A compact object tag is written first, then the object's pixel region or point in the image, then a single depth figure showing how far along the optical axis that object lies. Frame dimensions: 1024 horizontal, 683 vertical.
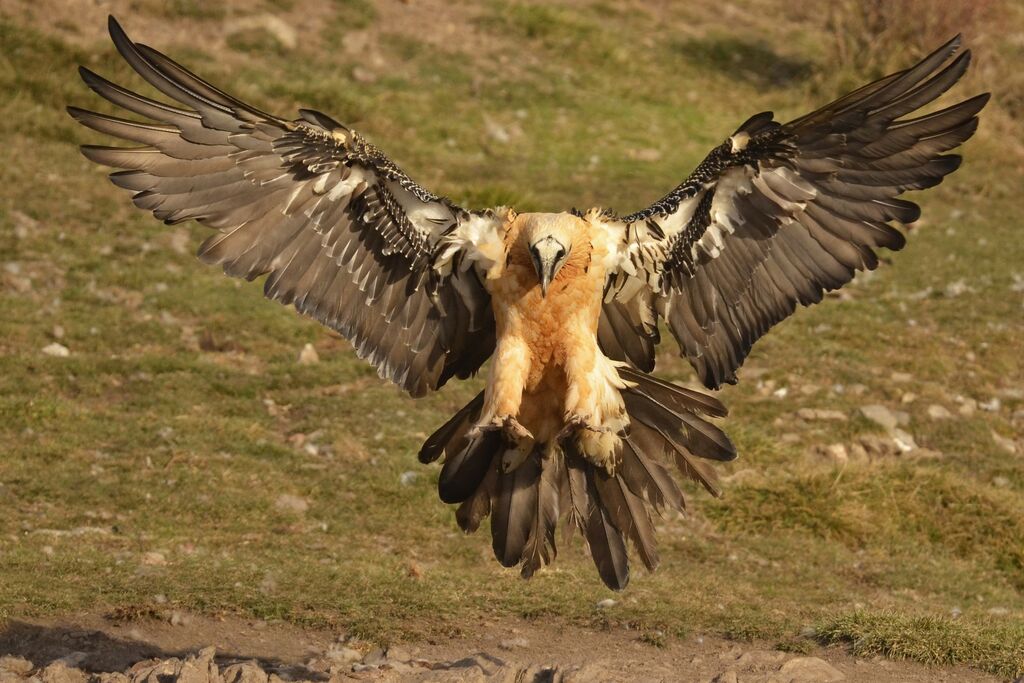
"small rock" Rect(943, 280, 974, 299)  25.20
